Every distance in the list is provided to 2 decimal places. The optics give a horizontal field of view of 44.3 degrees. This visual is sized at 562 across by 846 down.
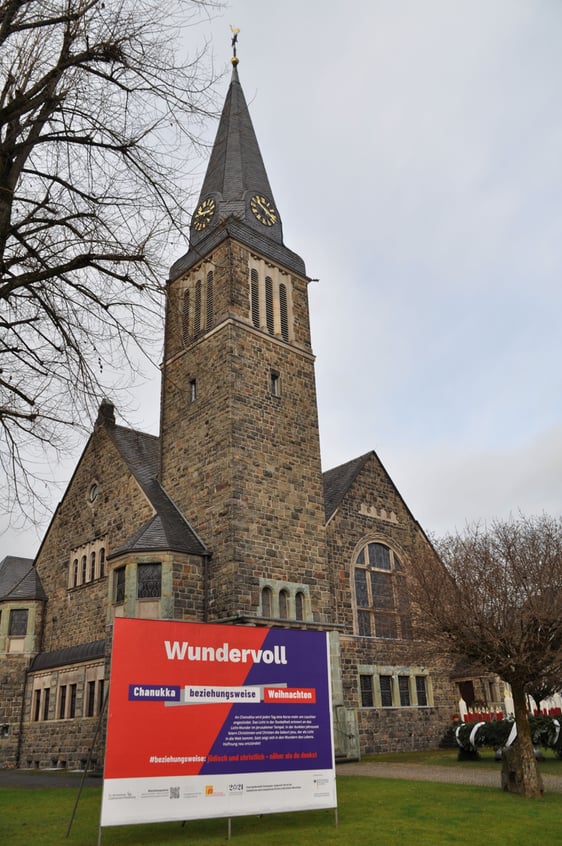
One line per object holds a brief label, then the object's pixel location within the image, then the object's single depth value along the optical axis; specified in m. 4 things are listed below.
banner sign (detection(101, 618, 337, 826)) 8.41
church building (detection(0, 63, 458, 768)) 21.42
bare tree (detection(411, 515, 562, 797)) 13.39
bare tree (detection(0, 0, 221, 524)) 8.95
